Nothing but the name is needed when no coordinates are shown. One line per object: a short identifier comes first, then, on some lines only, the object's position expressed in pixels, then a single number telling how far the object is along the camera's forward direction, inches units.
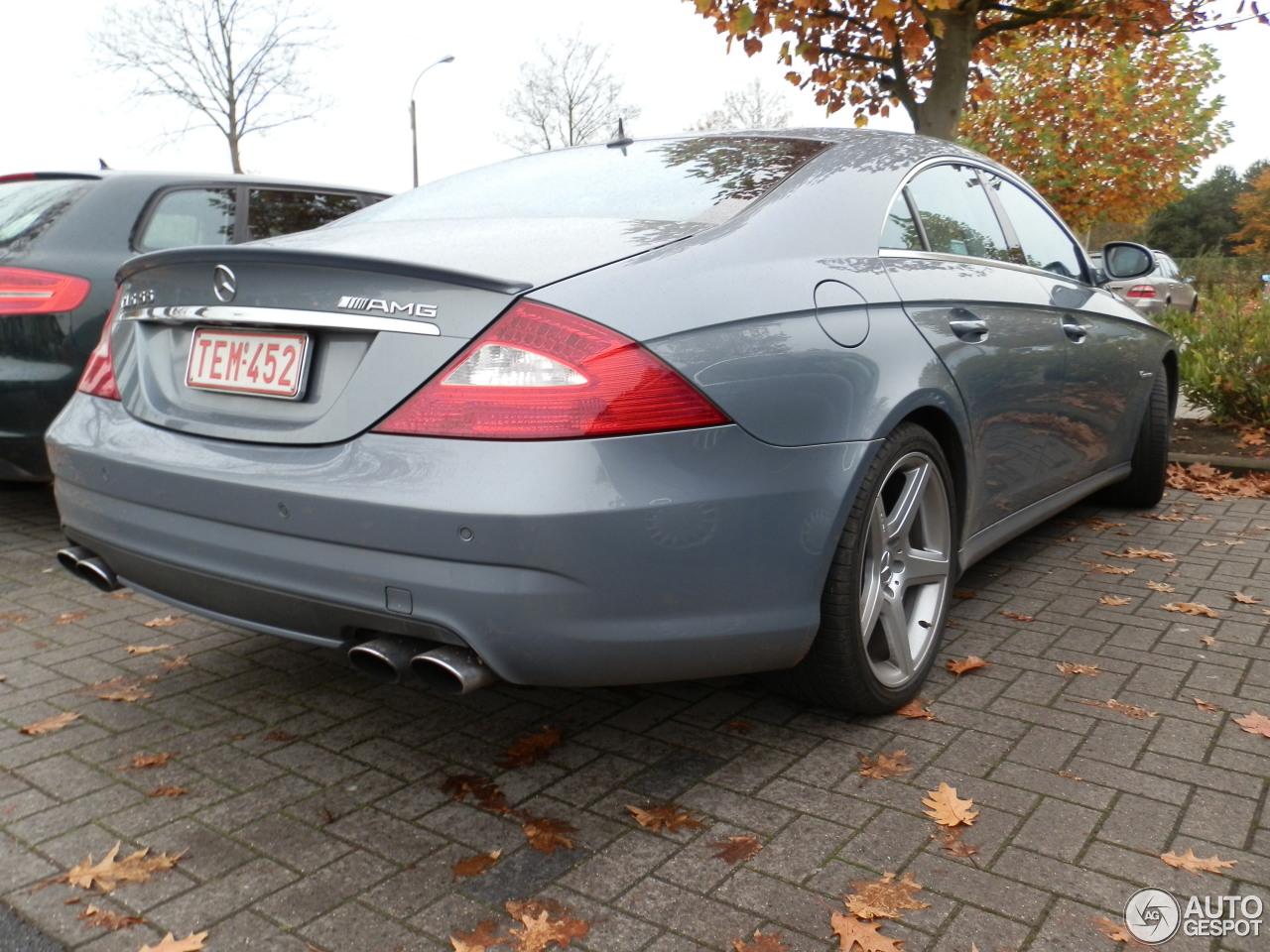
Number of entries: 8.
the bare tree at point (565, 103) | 1879.9
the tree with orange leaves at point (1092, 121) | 790.5
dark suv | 185.3
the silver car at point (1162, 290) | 748.0
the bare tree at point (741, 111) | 1989.4
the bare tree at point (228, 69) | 1358.3
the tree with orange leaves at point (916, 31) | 301.6
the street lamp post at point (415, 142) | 1310.3
